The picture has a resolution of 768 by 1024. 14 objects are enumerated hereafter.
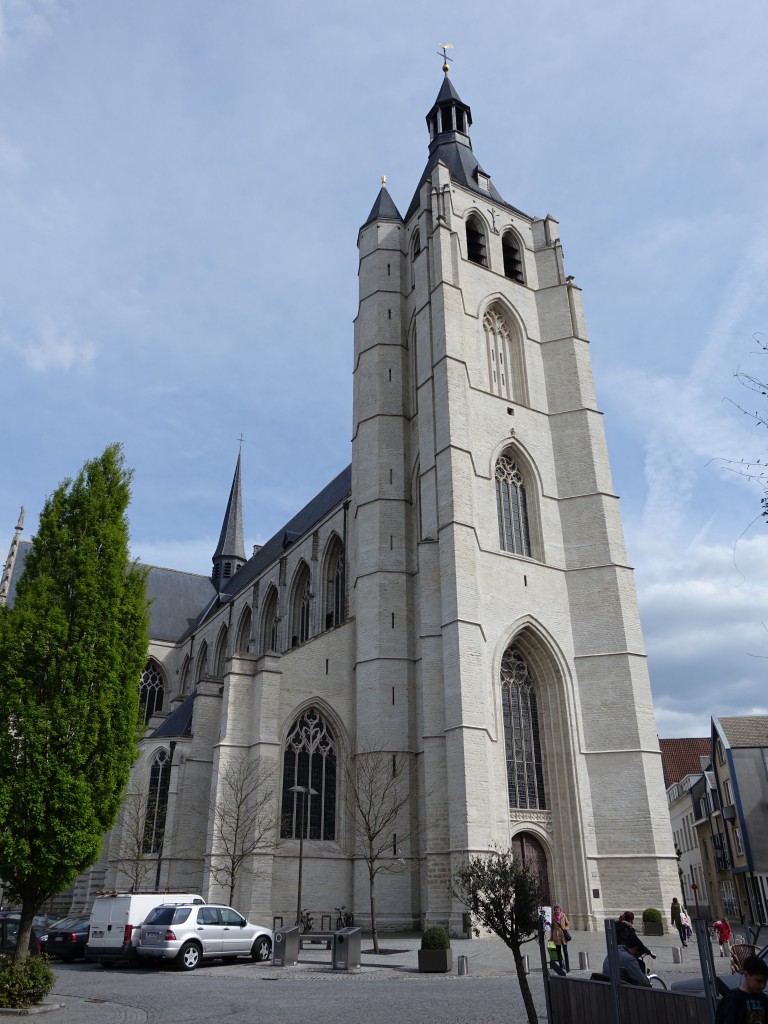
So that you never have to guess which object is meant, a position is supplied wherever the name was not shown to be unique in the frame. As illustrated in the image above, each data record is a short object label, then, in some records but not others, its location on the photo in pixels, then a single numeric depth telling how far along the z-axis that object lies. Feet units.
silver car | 46.34
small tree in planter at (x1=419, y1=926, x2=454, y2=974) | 43.34
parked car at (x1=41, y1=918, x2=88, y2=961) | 54.24
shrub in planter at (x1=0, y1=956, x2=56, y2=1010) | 31.50
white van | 48.14
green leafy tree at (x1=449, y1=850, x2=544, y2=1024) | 26.53
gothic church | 70.13
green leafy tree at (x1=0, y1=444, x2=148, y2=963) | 36.27
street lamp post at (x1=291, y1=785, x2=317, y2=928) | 61.34
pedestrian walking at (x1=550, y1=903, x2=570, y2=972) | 39.88
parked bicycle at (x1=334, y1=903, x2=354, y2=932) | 69.72
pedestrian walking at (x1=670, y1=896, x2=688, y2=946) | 57.41
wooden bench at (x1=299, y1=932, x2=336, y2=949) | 58.95
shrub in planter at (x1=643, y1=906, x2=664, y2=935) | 64.49
